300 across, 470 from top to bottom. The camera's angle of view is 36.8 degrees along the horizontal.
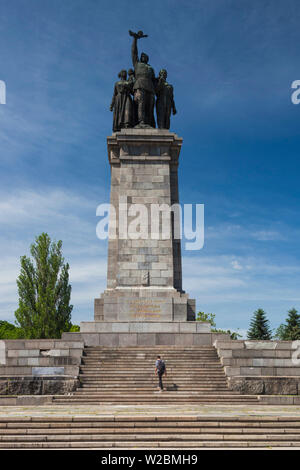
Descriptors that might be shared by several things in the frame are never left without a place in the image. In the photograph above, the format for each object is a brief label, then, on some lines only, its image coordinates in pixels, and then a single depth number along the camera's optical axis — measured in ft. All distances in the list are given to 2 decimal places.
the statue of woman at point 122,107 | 89.61
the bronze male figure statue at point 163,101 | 91.81
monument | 74.54
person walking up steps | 54.41
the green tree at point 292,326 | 151.53
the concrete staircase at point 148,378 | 52.44
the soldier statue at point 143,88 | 89.25
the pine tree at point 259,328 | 159.22
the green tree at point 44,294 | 128.26
